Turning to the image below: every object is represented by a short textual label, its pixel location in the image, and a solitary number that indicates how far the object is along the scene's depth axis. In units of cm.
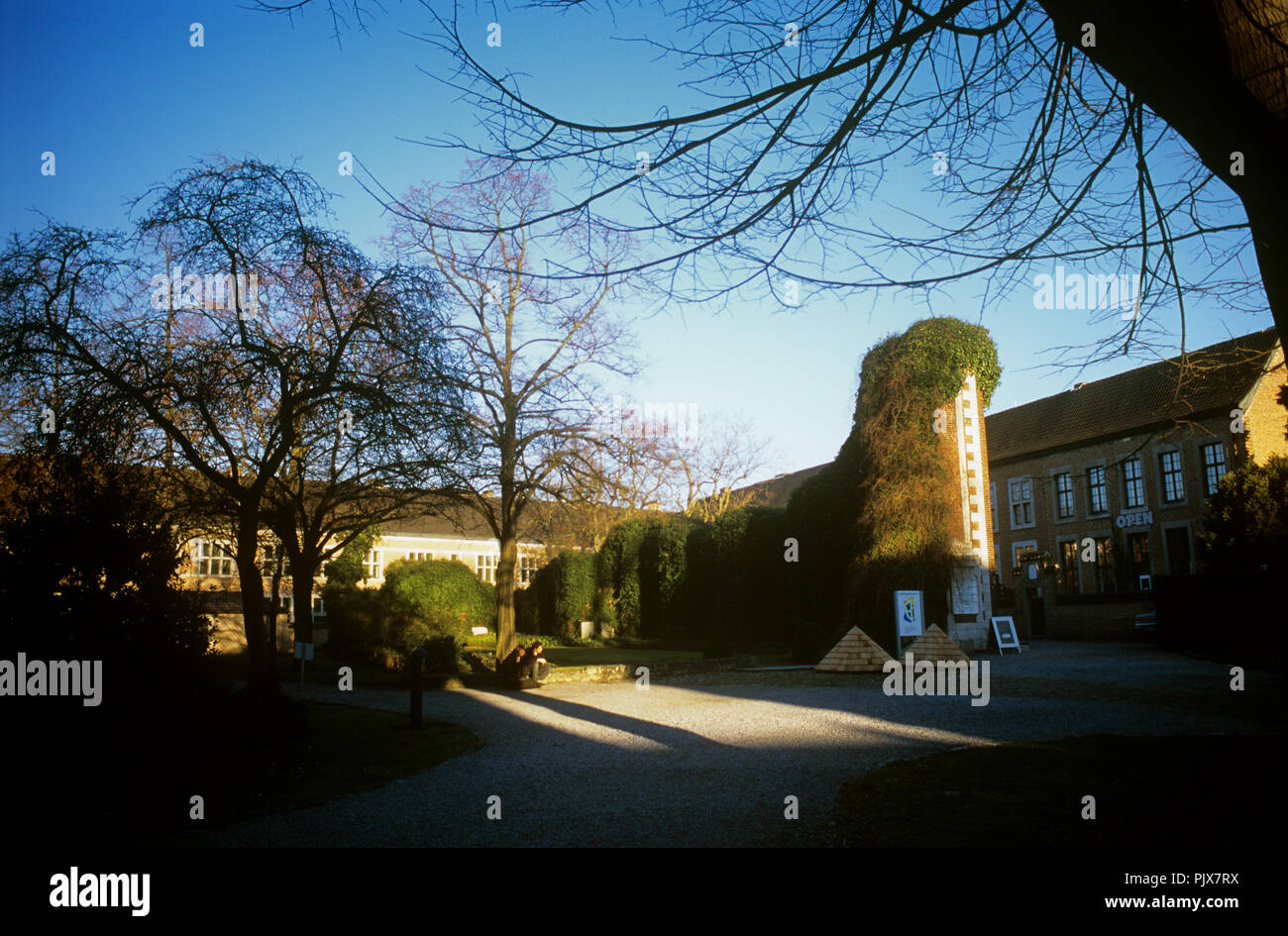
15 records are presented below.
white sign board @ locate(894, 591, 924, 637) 1836
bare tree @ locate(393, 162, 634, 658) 1909
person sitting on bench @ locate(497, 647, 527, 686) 1630
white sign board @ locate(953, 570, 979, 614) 2158
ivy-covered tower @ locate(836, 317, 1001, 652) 2088
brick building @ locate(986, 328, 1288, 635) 3281
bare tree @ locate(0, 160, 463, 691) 1002
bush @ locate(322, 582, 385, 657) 2230
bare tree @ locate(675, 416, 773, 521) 4575
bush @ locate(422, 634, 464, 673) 1925
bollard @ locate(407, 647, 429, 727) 1077
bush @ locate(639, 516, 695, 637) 2916
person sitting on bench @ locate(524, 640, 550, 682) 1641
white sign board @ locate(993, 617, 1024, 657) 2186
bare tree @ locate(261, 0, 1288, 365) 328
